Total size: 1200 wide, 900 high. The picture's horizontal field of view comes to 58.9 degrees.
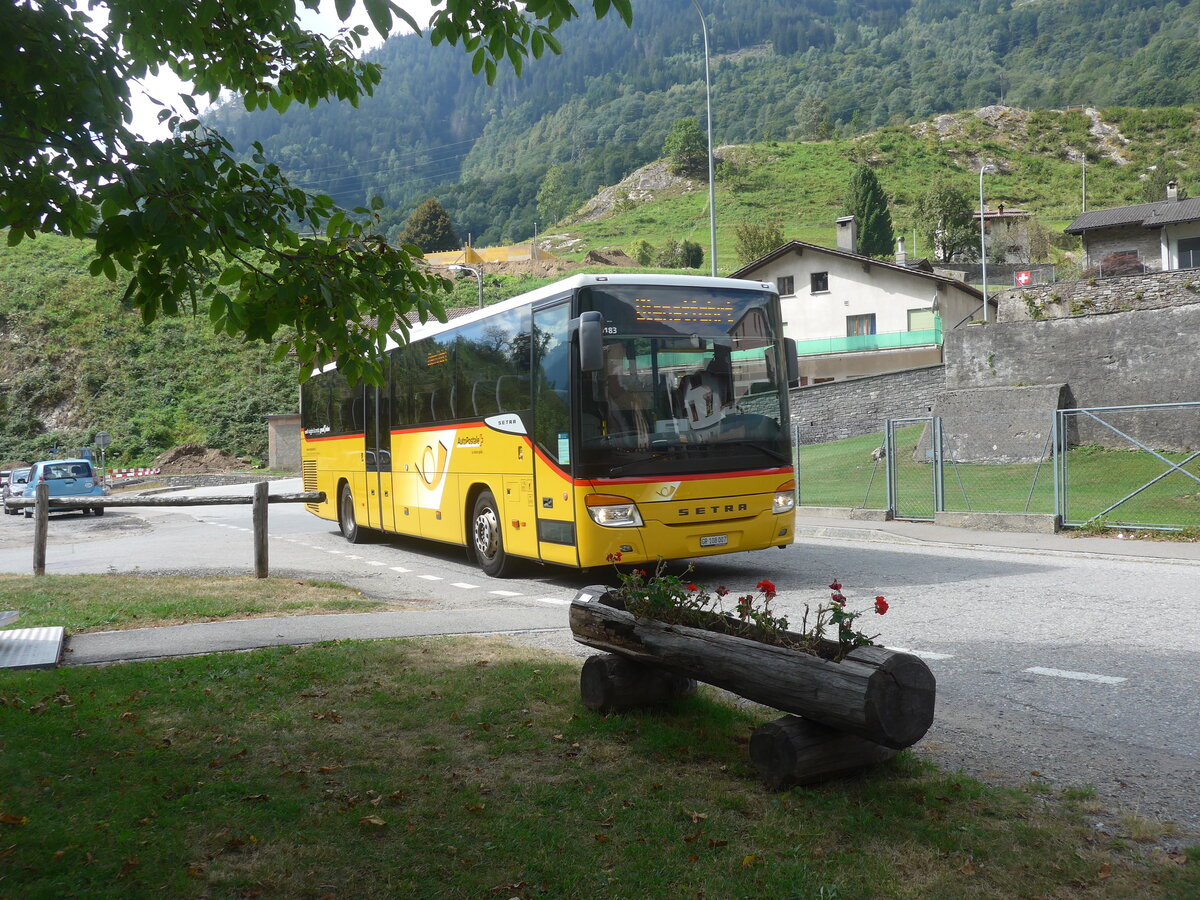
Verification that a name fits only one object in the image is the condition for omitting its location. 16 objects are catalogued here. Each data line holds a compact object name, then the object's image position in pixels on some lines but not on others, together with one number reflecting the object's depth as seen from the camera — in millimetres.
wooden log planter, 4328
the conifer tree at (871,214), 94062
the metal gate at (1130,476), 17219
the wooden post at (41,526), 13331
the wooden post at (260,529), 12484
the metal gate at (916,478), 19422
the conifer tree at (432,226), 127375
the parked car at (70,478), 32031
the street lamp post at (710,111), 25453
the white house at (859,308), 56094
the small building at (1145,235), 52156
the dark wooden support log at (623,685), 5719
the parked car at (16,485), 36375
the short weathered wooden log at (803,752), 4523
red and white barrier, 52250
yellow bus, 11094
